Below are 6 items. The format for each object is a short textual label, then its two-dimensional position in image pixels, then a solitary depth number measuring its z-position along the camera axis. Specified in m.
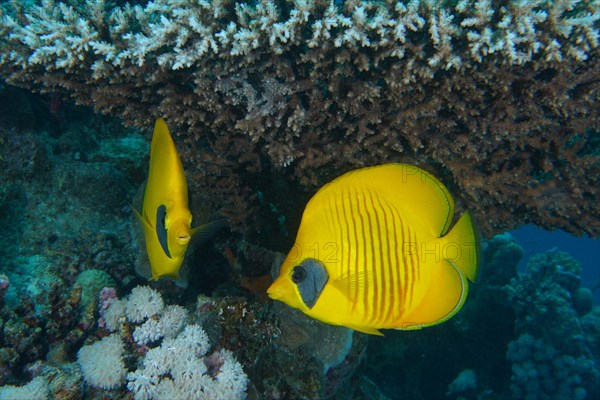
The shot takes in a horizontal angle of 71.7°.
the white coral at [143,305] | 0.60
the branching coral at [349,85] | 0.51
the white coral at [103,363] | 0.54
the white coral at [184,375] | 0.52
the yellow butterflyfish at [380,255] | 0.37
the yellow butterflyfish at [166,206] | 0.37
